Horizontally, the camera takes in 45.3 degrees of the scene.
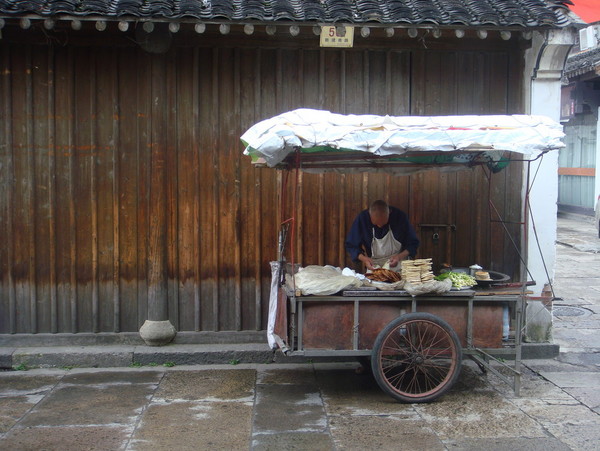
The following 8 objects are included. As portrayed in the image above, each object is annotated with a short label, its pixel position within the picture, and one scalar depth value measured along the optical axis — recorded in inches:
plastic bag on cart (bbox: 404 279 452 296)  271.1
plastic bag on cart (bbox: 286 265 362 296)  273.0
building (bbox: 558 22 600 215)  851.4
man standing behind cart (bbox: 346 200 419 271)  318.7
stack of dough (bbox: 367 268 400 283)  288.4
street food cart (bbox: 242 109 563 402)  259.1
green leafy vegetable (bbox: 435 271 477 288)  284.8
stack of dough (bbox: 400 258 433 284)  275.7
